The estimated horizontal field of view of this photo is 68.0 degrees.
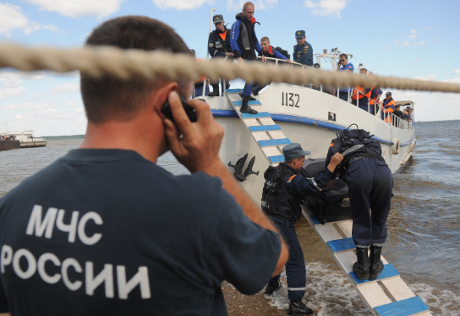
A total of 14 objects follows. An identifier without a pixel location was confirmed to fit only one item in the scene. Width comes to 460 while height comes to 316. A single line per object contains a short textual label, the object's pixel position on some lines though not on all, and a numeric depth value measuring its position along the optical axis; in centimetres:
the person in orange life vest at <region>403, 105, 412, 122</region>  1653
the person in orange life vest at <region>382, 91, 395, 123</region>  1292
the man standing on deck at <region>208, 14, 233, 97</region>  711
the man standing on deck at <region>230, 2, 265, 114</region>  635
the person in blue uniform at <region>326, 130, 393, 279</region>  346
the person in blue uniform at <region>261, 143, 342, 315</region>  395
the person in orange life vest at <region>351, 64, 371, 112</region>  916
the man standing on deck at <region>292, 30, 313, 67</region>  884
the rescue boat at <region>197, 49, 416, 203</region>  671
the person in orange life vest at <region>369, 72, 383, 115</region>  1013
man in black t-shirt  77
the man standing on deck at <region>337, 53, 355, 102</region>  880
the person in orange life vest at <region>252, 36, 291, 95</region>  796
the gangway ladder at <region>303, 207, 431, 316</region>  329
